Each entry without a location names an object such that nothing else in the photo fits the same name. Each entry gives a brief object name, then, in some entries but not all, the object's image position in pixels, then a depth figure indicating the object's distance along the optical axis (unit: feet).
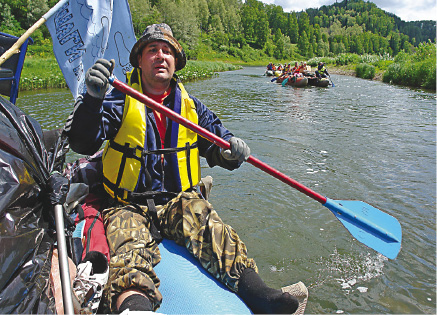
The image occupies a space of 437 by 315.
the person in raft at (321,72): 67.31
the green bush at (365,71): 82.12
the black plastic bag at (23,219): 4.16
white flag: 11.33
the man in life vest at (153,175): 5.95
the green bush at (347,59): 117.82
